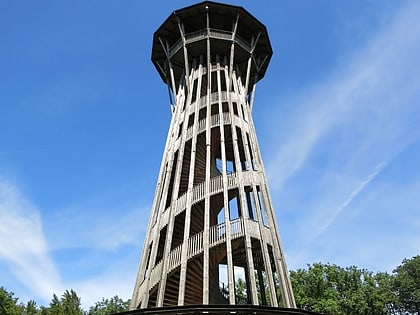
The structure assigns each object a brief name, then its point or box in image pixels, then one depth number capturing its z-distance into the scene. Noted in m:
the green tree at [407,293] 35.75
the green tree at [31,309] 26.52
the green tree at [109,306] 36.34
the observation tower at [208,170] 13.20
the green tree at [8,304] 29.01
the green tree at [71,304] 17.41
